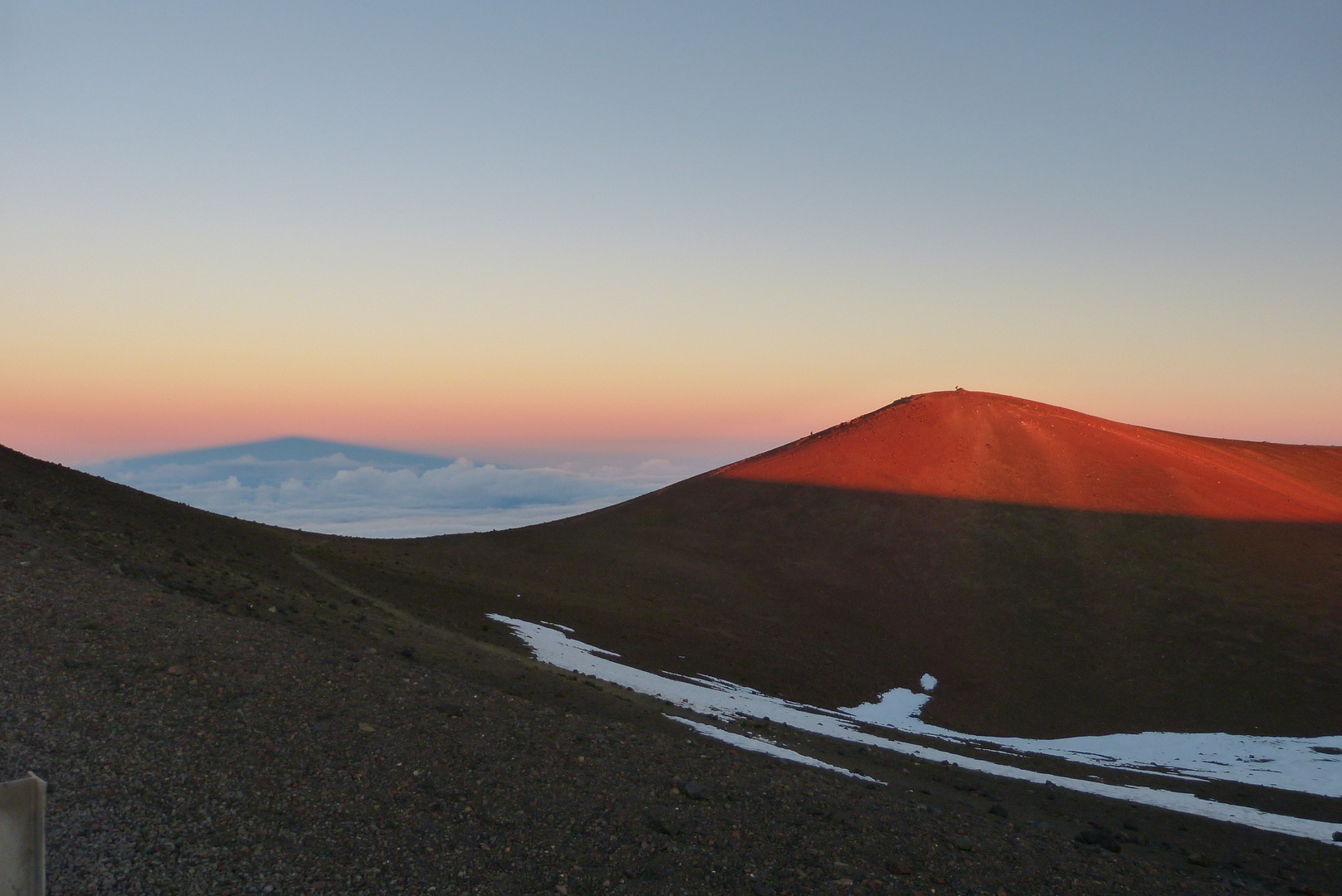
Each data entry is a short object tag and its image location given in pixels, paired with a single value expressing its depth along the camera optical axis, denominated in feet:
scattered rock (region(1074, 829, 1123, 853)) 39.93
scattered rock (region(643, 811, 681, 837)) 31.99
